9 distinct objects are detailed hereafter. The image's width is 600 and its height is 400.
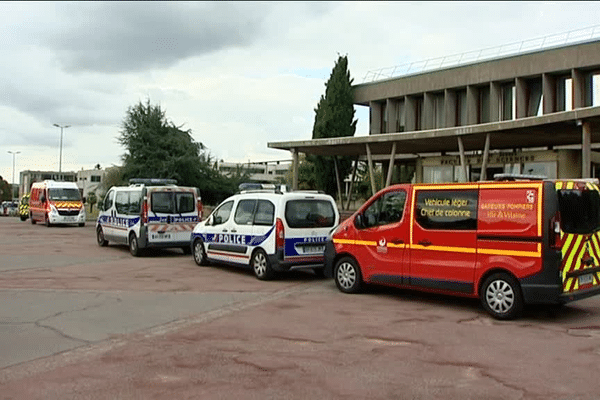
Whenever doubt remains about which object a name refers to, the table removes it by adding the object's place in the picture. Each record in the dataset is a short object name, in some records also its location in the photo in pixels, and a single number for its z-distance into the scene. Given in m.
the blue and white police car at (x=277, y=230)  11.48
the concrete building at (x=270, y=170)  137.12
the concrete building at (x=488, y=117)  19.80
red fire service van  7.77
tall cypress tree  35.72
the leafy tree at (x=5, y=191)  122.47
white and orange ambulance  29.80
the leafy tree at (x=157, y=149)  37.72
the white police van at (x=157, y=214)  15.70
